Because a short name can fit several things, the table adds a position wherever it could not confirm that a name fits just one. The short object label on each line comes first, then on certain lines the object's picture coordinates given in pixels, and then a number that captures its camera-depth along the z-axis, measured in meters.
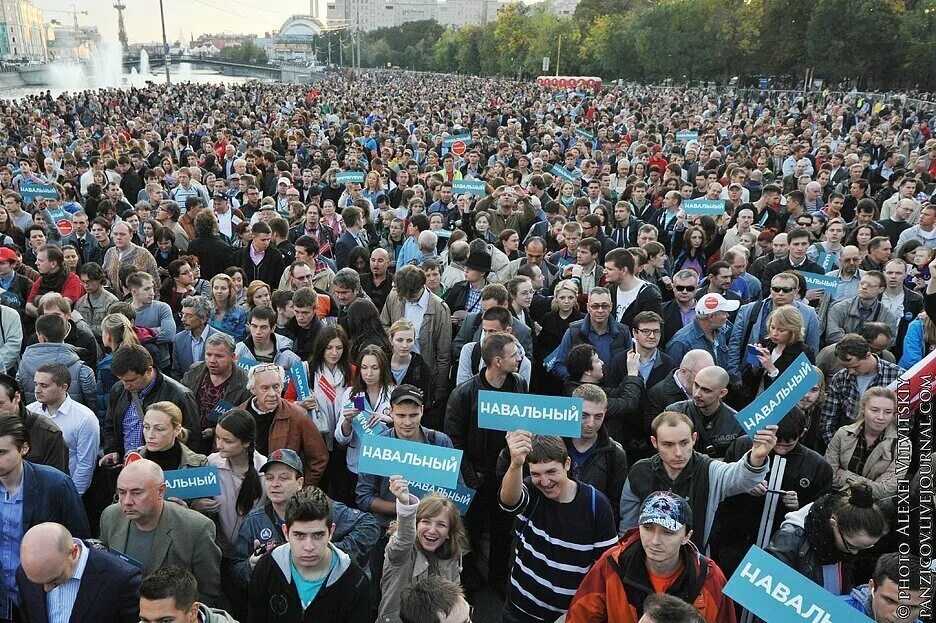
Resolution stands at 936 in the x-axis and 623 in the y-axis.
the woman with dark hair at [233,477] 4.24
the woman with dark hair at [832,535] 3.45
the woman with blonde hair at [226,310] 6.50
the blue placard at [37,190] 10.17
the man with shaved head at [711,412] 4.50
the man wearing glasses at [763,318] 6.24
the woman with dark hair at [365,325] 5.91
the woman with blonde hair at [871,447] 4.52
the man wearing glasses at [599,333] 5.82
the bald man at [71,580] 3.28
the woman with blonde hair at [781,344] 5.45
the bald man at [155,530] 3.69
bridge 102.81
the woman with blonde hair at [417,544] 3.67
